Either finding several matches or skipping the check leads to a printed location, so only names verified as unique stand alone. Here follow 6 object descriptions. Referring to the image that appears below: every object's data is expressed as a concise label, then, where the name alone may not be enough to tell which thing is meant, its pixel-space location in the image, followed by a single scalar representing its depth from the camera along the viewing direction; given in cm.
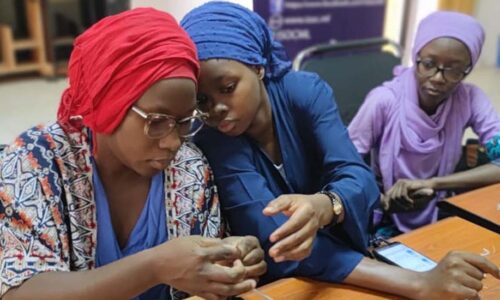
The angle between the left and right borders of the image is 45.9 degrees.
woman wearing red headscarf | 96
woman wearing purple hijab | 181
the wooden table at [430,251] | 116
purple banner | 379
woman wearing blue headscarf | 114
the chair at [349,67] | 223
